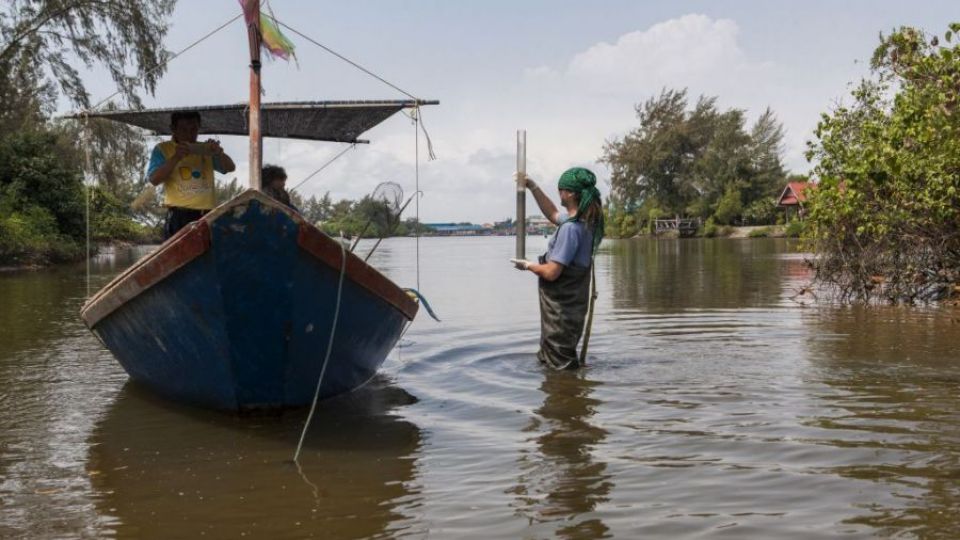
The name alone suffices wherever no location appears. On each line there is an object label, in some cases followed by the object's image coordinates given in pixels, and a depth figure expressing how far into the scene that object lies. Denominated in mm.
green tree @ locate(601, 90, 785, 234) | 61906
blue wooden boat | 4809
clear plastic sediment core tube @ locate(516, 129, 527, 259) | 7132
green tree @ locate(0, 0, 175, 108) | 22516
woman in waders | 6500
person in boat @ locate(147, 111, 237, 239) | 6406
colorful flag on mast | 5387
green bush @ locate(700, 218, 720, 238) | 60438
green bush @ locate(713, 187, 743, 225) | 59906
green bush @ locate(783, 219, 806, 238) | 45409
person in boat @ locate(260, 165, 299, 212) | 6789
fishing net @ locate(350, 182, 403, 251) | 5660
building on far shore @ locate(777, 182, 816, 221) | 52438
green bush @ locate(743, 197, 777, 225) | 59188
